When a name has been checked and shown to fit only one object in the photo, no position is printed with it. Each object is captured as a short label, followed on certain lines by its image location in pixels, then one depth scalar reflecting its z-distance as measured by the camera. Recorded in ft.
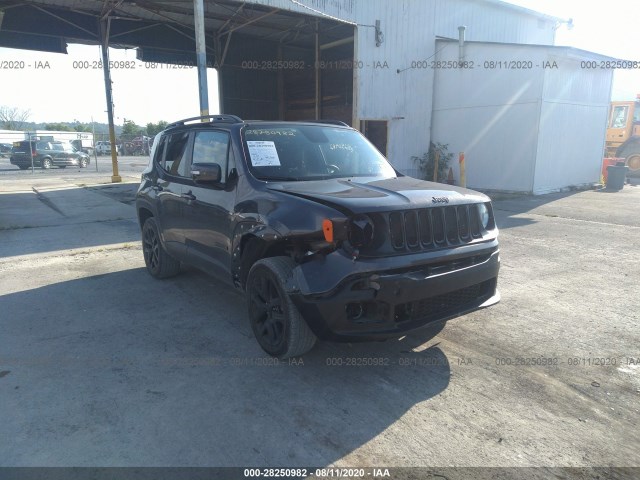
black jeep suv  10.01
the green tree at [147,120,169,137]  181.27
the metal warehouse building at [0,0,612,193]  46.37
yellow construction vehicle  69.77
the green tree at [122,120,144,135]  187.86
